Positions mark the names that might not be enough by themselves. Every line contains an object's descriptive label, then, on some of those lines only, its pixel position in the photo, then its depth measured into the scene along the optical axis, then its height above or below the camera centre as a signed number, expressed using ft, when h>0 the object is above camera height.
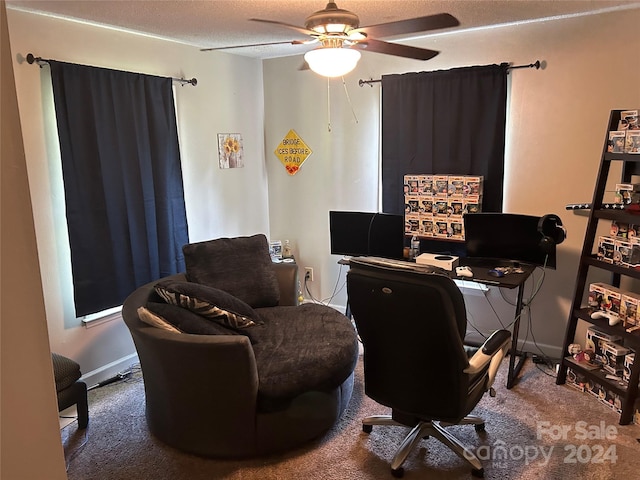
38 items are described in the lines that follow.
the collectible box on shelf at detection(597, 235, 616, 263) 9.54 -1.77
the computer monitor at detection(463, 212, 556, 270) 10.47 -1.72
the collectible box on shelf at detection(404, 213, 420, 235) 12.51 -1.58
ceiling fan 6.56 +1.78
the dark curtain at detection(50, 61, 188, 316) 9.91 -0.25
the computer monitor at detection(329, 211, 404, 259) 11.86 -1.77
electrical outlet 15.03 -3.32
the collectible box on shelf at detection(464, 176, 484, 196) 11.45 -0.59
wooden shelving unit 8.95 -2.45
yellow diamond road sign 14.43 +0.32
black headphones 10.19 -1.52
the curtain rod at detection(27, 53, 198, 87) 9.18 +2.00
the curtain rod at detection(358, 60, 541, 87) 10.77 +2.00
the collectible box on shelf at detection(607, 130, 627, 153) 9.18 +0.28
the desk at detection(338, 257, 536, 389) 9.89 -2.39
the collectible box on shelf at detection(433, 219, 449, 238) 12.10 -1.65
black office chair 6.68 -2.68
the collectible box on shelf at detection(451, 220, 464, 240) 11.89 -1.65
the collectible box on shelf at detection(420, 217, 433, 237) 12.31 -1.64
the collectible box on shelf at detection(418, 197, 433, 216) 12.20 -1.11
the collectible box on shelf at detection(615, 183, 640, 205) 9.16 -0.68
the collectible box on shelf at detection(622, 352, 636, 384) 9.19 -3.86
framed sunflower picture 13.61 +0.37
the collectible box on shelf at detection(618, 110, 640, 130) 9.05 +0.64
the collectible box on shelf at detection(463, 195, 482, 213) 11.53 -1.03
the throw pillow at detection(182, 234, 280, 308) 10.63 -2.24
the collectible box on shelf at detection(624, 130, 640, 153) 8.89 +0.24
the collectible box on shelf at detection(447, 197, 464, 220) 11.76 -1.13
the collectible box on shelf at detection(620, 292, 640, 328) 9.06 -2.79
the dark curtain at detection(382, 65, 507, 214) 11.30 +0.79
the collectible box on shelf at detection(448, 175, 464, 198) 11.66 -0.62
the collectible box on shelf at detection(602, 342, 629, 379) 9.45 -3.80
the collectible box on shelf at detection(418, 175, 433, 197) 12.10 -0.60
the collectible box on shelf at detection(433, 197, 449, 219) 11.99 -1.13
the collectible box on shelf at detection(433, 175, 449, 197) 11.87 -0.60
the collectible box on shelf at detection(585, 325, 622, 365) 9.70 -3.59
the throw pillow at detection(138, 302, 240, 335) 8.13 -2.50
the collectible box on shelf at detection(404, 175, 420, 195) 12.32 -0.60
